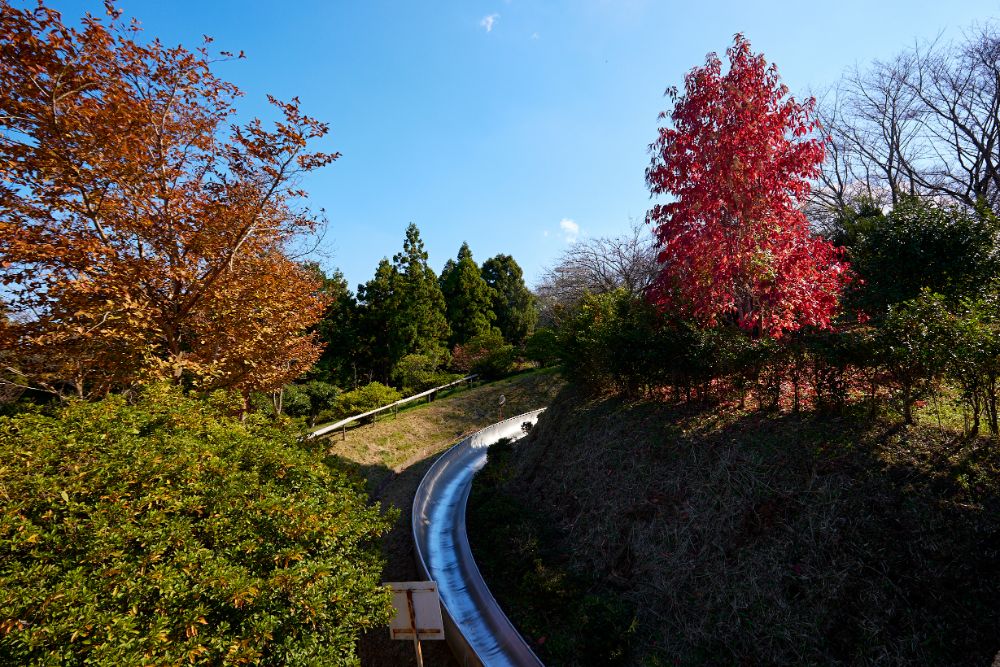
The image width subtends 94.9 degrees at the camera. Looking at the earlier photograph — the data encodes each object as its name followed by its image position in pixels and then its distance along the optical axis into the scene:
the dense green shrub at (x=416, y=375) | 27.91
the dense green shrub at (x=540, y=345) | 22.82
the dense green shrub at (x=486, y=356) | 29.84
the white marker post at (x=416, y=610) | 5.11
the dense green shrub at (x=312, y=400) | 22.97
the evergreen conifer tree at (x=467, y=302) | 36.88
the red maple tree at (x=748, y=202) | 8.03
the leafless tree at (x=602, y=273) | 22.50
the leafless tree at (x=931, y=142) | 15.21
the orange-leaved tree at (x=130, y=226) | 6.62
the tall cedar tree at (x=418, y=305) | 30.52
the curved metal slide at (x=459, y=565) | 6.74
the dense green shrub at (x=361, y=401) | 21.72
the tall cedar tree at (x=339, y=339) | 30.72
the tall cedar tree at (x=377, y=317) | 31.58
